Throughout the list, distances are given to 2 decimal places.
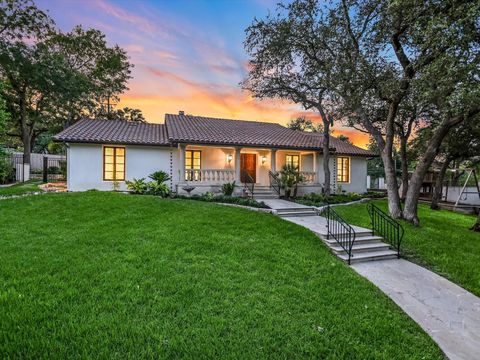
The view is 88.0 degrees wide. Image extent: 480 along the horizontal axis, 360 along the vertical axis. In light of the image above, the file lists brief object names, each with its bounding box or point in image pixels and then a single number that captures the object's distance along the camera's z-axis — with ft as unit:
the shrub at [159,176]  41.63
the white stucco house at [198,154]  41.14
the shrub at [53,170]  71.16
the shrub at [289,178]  44.73
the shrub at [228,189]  41.63
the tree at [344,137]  117.33
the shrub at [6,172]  46.91
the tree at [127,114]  83.05
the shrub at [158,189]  39.60
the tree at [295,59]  35.96
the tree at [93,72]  71.97
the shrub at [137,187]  39.46
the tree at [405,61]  21.17
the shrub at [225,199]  35.54
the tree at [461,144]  44.75
